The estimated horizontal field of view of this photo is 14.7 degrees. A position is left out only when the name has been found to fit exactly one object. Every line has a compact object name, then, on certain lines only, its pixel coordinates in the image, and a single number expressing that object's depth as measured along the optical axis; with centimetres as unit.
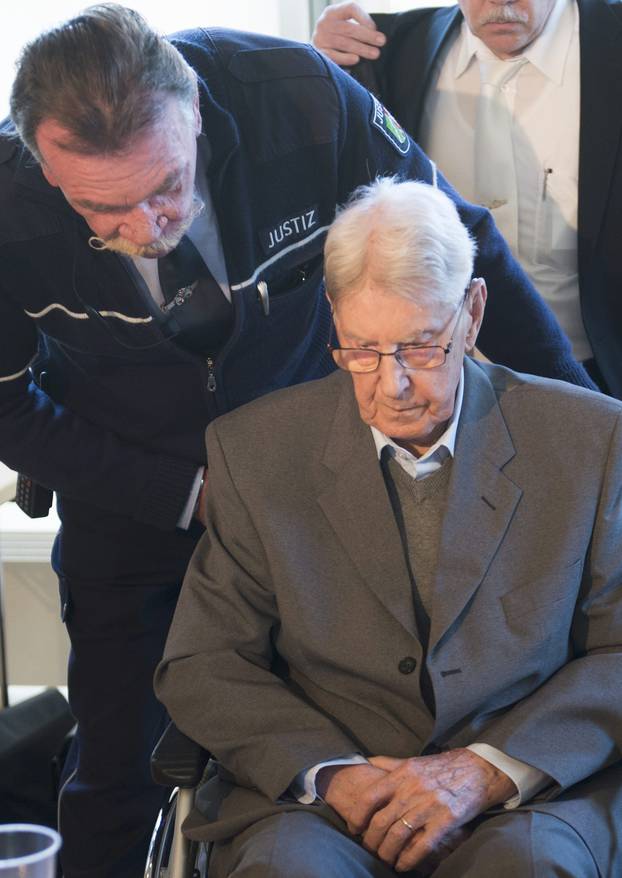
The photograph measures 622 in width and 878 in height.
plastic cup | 208
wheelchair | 260
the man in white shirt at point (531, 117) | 319
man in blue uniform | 260
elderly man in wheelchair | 260
